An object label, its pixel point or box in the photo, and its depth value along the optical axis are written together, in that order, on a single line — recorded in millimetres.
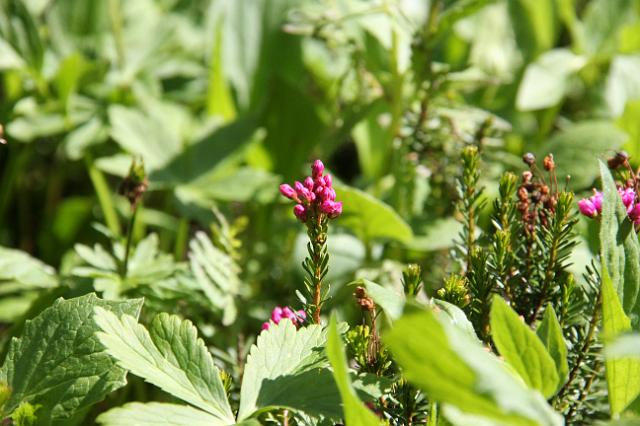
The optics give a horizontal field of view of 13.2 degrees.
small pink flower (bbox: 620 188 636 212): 980
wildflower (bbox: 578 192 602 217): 987
